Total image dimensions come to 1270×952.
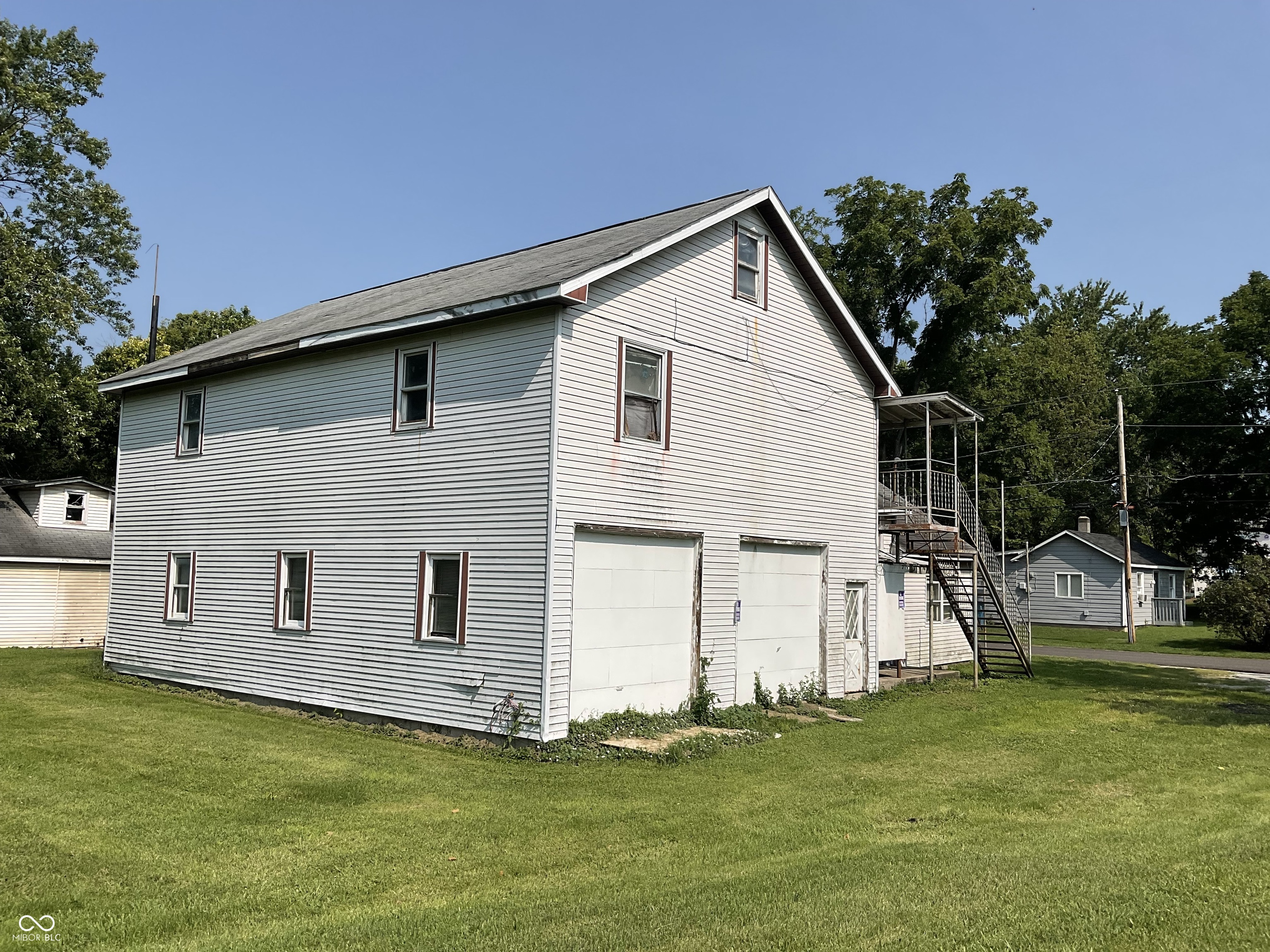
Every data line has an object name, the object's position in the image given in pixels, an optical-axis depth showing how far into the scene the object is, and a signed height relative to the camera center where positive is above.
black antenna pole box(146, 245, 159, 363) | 31.88 +8.24
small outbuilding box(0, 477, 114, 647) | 27.44 +0.21
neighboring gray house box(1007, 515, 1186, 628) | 46.31 +0.56
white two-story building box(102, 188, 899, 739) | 13.30 +1.45
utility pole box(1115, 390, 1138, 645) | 34.59 +1.64
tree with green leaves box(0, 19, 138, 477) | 31.61 +11.99
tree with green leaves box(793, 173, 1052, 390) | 39.88 +13.42
